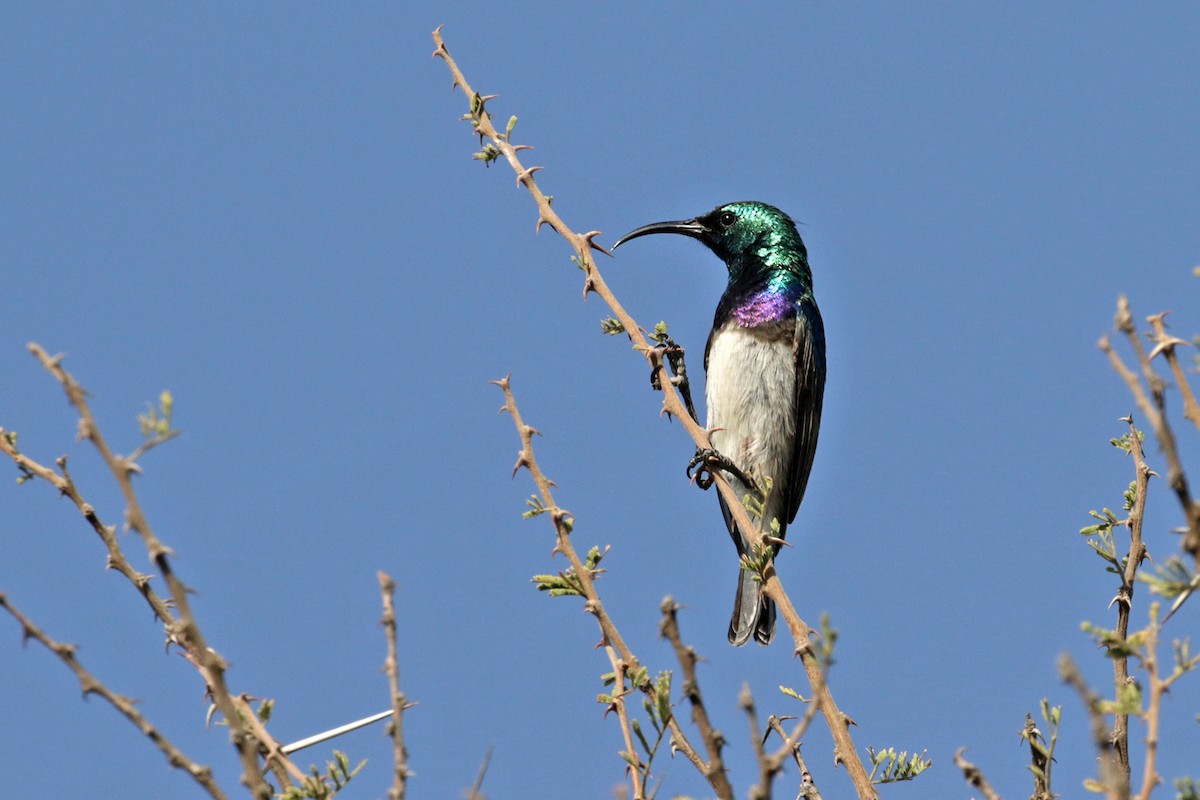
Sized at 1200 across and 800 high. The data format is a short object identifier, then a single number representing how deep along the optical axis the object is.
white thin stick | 4.95
